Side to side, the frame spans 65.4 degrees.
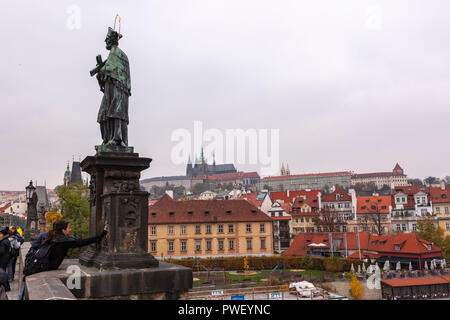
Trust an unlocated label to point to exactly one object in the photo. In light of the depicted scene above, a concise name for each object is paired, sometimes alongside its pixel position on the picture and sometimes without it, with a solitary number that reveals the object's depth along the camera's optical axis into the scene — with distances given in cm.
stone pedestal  611
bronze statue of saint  727
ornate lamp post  2145
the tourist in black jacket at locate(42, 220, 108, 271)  532
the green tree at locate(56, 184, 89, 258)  3397
